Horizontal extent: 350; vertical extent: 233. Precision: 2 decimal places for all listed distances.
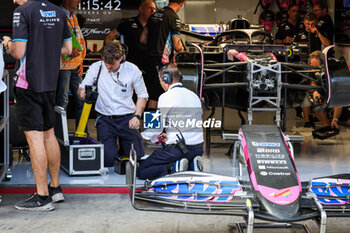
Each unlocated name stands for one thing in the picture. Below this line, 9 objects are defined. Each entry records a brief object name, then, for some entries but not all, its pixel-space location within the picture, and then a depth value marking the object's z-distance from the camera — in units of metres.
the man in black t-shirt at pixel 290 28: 24.20
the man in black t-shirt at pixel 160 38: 18.02
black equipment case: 13.86
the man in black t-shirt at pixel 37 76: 11.45
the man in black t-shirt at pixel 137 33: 18.05
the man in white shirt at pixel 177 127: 12.67
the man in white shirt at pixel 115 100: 14.53
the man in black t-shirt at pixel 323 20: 24.26
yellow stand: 14.53
